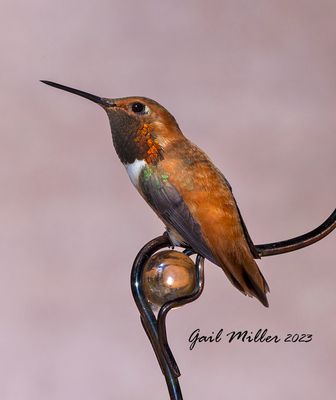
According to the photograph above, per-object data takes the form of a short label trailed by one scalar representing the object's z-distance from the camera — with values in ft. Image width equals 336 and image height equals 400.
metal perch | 6.21
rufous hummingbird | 6.24
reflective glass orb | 6.21
